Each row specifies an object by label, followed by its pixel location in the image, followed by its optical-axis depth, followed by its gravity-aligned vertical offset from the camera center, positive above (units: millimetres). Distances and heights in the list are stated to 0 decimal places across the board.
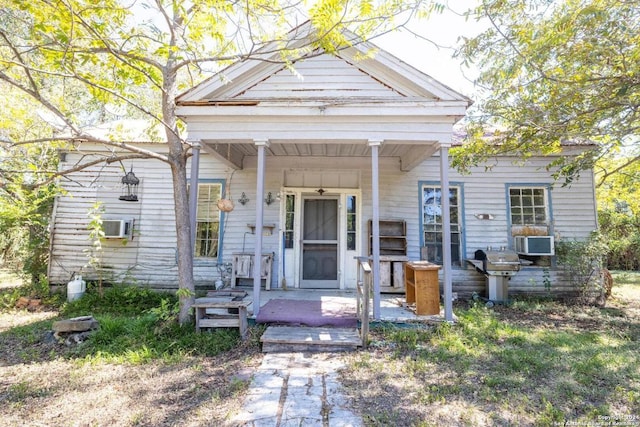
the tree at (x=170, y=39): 3539 +2499
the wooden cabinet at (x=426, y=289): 4605 -647
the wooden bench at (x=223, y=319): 4145 -996
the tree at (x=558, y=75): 4172 +2600
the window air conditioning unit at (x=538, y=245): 6473 +1
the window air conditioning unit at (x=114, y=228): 6570 +291
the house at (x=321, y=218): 6555 +554
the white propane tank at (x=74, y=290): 6176 -926
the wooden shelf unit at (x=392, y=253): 6215 -184
